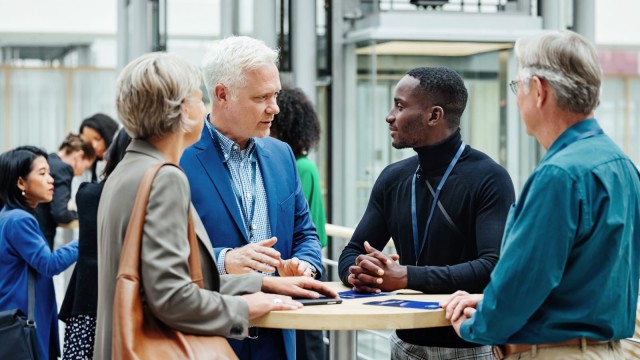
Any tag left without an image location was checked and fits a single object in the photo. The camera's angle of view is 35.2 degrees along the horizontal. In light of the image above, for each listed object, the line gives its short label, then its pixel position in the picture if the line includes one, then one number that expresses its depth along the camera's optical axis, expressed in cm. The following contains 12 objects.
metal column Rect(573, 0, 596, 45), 969
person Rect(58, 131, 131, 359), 436
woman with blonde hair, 218
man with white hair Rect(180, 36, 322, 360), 291
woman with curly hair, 452
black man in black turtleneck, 280
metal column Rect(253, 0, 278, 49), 905
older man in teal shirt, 218
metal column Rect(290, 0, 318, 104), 944
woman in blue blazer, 468
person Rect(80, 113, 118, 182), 693
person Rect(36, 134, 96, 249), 588
